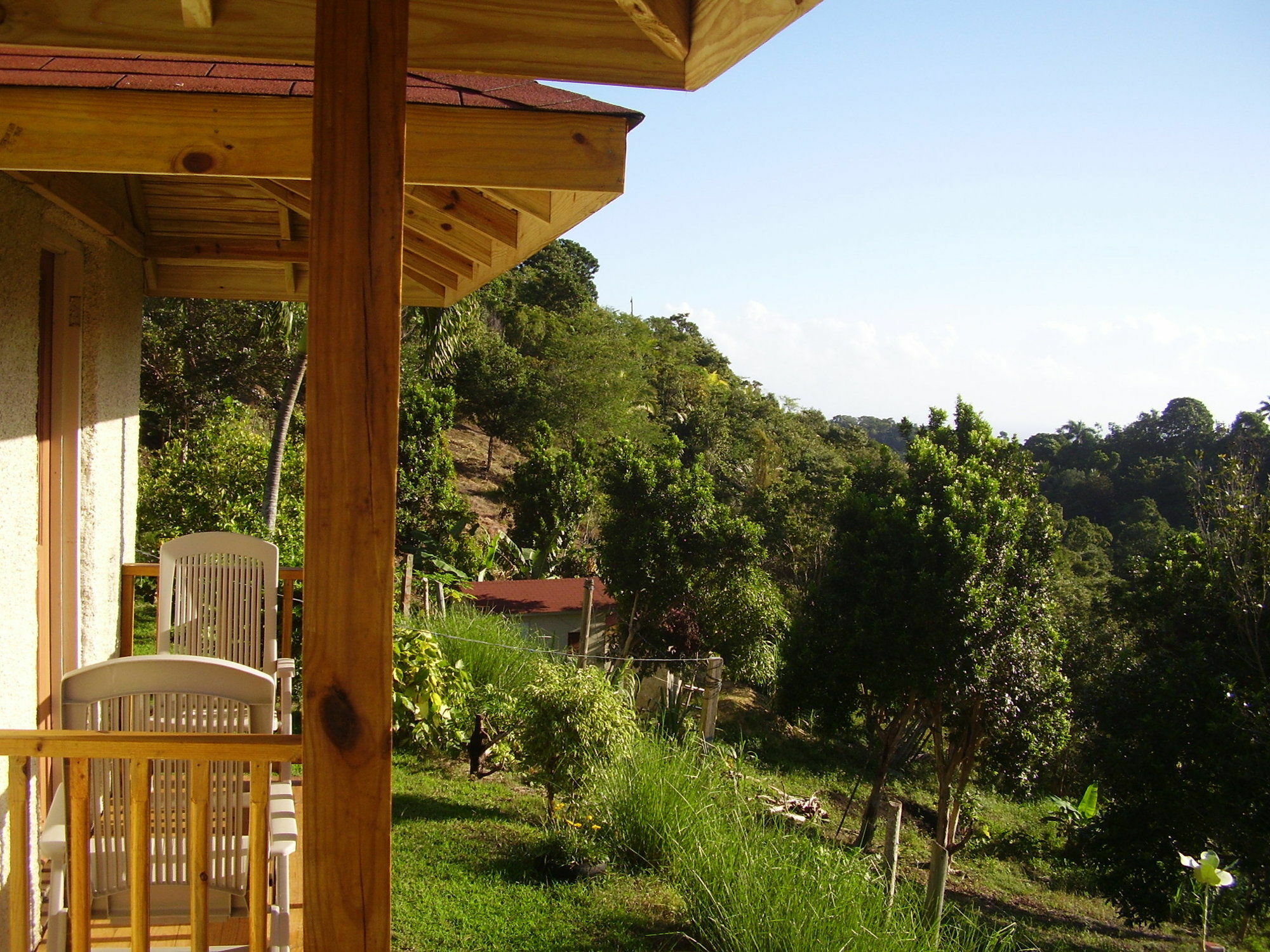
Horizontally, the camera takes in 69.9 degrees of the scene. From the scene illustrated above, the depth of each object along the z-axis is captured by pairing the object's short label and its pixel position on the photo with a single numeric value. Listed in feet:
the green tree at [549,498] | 70.64
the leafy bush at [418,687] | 22.38
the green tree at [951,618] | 51.93
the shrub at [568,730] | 21.02
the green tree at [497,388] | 96.02
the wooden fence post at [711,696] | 26.21
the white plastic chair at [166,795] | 7.26
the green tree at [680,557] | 61.05
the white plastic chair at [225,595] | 13.76
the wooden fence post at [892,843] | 18.31
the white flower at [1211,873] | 16.39
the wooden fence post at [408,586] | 30.83
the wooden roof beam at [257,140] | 7.57
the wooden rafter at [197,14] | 6.07
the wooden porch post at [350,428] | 5.39
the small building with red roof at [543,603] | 55.98
